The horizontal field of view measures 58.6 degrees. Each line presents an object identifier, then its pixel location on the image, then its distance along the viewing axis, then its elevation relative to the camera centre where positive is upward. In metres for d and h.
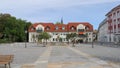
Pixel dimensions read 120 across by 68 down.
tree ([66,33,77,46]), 37.66 -0.39
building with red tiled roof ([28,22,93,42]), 46.49 +2.63
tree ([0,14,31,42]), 41.15 +2.41
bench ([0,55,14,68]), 5.43 -1.22
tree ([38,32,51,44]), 33.17 -0.31
